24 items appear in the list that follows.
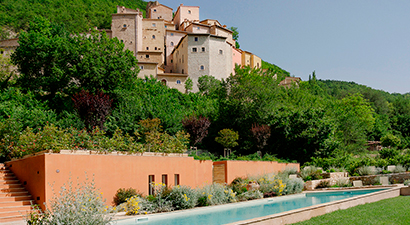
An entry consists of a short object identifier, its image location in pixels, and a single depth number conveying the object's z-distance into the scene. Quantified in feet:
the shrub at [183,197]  36.37
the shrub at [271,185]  49.88
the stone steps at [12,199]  28.37
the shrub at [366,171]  61.98
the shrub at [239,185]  47.80
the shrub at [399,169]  59.98
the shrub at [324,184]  59.00
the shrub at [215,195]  39.17
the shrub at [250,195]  45.19
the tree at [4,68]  107.34
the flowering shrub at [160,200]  34.99
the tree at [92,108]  62.44
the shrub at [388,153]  74.79
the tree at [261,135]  75.31
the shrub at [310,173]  61.55
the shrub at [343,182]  58.28
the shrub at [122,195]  35.37
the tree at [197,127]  71.65
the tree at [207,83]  152.97
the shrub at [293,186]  51.67
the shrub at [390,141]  117.60
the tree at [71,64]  80.33
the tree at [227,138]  70.59
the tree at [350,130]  97.81
